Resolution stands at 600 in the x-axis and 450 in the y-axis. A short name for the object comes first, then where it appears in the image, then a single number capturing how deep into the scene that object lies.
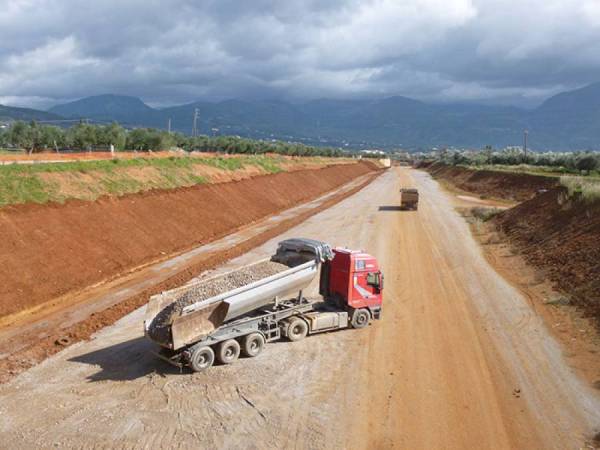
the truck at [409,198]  47.05
